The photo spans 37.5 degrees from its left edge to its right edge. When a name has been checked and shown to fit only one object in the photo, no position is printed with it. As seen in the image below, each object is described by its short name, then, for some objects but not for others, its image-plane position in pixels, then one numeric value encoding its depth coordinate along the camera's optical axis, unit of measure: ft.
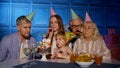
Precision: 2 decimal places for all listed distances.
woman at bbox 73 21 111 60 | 6.51
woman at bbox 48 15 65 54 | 7.38
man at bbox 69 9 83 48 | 7.71
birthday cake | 5.68
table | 4.67
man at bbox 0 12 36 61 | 6.57
